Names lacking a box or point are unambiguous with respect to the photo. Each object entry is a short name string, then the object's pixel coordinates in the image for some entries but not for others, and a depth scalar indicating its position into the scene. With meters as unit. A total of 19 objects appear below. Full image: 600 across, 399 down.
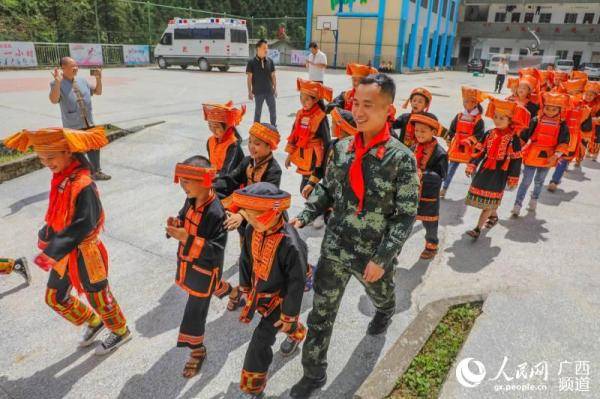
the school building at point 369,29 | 33.38
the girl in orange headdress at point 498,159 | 4.77
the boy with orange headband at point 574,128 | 6.49
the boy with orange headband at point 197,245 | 2.71
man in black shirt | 9.29
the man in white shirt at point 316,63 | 11.08
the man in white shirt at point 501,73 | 18.72
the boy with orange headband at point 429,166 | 4.53
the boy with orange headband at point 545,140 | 5.79
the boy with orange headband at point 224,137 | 3.99
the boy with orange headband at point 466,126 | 5.96
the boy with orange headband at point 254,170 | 3.59
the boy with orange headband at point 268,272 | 2.45
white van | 25.73
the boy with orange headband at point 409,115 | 5.14
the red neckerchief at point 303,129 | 4.89
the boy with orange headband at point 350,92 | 6.12
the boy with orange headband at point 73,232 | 2.69
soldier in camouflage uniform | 2.42
